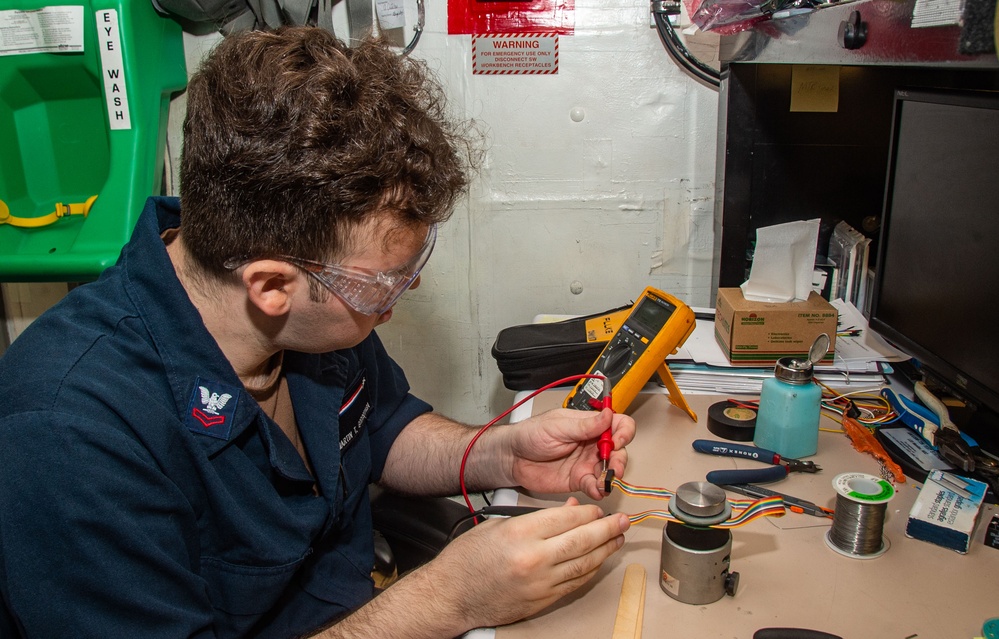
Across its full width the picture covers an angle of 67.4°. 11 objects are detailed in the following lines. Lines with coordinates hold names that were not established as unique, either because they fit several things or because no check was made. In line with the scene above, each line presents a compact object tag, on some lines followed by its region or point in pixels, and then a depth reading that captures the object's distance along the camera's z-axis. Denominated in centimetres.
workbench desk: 85
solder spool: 94
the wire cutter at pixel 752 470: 112
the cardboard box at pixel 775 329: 147
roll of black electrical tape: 128
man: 78
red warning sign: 192
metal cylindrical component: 88
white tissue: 151
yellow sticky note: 166
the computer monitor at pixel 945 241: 108
